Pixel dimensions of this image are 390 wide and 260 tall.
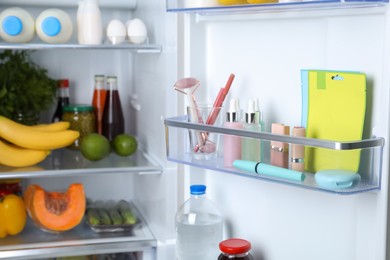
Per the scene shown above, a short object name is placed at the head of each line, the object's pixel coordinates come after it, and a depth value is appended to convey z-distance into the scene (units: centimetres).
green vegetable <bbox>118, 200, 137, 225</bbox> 198
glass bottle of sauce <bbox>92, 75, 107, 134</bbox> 218
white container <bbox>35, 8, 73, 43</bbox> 176
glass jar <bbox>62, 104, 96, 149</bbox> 209
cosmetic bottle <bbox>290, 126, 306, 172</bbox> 118
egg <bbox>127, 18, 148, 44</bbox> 182
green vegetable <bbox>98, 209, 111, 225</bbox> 196
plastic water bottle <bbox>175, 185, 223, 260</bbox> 148
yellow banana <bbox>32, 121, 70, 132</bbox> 193
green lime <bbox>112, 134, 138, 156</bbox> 203
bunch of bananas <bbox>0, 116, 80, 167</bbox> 184
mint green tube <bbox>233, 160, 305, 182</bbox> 114
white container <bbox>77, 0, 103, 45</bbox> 180
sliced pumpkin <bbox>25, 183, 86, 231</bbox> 189
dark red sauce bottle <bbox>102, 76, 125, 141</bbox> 216
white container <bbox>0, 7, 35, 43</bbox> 174
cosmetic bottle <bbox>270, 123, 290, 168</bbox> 122
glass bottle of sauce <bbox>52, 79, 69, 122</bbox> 216
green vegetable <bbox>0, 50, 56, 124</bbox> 200
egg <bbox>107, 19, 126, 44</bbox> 182
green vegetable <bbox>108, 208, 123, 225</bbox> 198
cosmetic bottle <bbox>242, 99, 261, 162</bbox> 128
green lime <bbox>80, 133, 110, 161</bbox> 195
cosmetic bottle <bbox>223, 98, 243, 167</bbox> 133
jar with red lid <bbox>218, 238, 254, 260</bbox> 130
